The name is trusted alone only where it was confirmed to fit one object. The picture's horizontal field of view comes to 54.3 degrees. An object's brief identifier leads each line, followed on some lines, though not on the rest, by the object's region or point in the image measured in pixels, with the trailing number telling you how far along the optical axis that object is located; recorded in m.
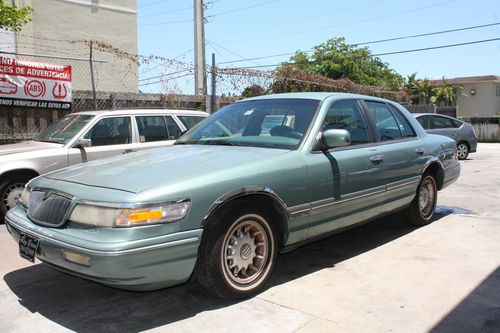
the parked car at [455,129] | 14.54
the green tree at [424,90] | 57.03
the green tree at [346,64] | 53.09
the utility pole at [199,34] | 21.33
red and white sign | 9.28
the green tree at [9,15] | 10.22
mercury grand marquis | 3.29
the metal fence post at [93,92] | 9.88
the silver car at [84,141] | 6.73
